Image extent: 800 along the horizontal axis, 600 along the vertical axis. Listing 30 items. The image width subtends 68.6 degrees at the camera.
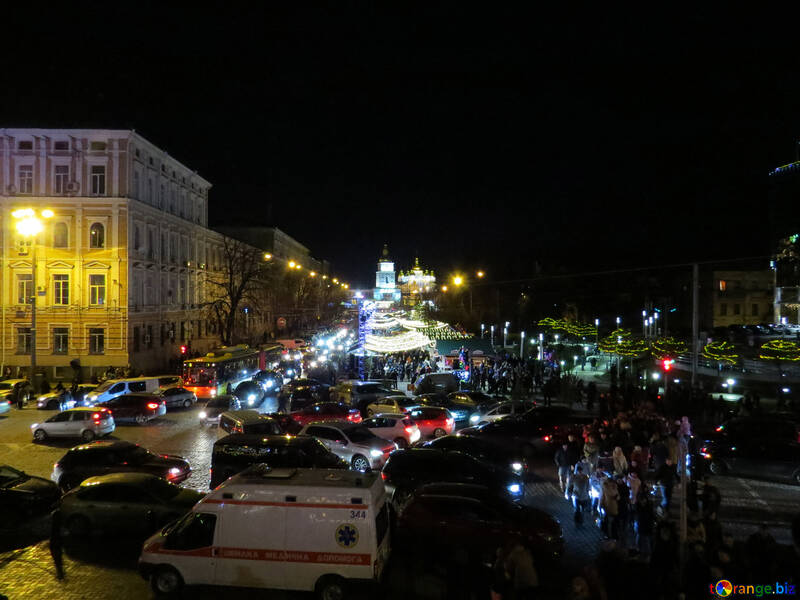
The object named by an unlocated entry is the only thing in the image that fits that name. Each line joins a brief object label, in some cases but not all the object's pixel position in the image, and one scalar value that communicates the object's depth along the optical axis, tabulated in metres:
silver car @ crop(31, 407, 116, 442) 19.36
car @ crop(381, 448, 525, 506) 12.07
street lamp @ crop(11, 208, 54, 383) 25.25
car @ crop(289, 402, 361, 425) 20.72
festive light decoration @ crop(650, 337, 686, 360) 29.62
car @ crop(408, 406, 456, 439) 19.27
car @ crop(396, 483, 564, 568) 9.09
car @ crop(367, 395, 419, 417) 21.69
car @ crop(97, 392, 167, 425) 23.09
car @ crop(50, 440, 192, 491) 13.39
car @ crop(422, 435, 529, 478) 14.47
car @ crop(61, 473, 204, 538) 10.40
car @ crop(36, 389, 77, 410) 24.55
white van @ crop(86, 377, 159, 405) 25.94
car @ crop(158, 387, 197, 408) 26.48
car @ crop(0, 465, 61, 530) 11.55
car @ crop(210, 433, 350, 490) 13.41
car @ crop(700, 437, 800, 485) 14.19
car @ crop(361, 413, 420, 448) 17.72
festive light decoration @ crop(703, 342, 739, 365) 27.84
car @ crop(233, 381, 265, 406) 26.92
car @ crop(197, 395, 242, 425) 22.19
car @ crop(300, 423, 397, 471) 15.54
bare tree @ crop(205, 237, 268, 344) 48.78
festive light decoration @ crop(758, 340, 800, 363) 24.66
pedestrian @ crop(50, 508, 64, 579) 9.18
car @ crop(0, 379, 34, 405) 26.59
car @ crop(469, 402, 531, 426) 21.17
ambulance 7.56
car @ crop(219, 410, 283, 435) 17.53
